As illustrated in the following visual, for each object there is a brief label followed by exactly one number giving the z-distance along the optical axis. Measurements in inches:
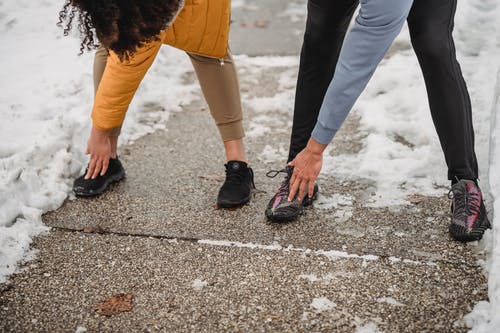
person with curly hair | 72.2
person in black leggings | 83.7
